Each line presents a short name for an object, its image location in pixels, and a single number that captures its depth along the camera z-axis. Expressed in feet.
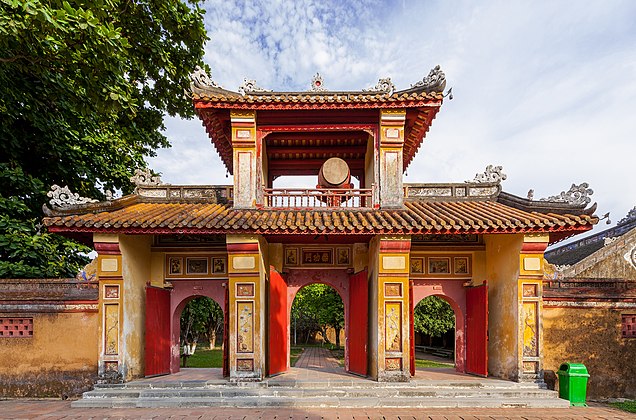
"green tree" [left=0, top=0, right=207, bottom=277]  24.50
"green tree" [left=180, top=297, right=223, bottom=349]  65.92
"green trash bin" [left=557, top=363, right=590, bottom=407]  27.02
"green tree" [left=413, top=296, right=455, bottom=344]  65.05
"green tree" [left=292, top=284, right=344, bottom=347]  76.33
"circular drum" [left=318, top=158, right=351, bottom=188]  32.58
